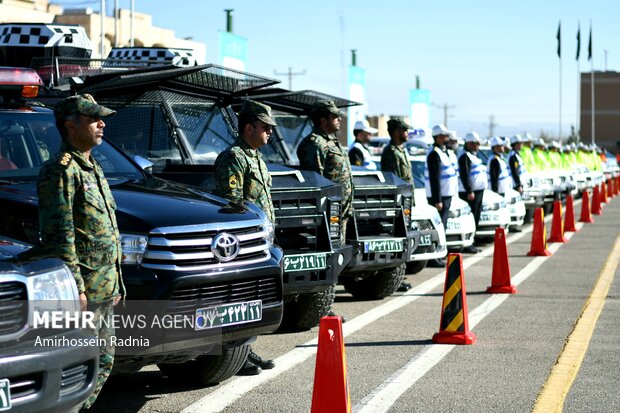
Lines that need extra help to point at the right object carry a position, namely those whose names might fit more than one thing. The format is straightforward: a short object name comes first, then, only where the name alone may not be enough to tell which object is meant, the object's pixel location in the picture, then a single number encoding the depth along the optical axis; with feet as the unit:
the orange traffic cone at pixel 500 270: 43.78
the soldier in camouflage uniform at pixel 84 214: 19.54
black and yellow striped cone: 32.76
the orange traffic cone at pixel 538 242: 61.87
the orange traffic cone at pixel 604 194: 126.62
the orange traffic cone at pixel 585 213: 93.48
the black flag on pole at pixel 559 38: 228.43
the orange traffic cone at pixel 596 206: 105.40
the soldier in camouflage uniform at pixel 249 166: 28.99
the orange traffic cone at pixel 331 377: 20.84
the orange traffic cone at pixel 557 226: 70.49
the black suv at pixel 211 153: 33.01
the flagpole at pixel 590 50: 257.75
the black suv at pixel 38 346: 16.38
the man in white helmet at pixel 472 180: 65.41
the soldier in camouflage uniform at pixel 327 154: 37.83
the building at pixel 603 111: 402.11
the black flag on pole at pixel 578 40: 245.45
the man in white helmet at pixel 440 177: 57.00
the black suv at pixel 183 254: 22.45
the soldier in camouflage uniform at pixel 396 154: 47.29
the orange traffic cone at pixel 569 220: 80.74
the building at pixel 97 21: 132.28
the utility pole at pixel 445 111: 461.78
